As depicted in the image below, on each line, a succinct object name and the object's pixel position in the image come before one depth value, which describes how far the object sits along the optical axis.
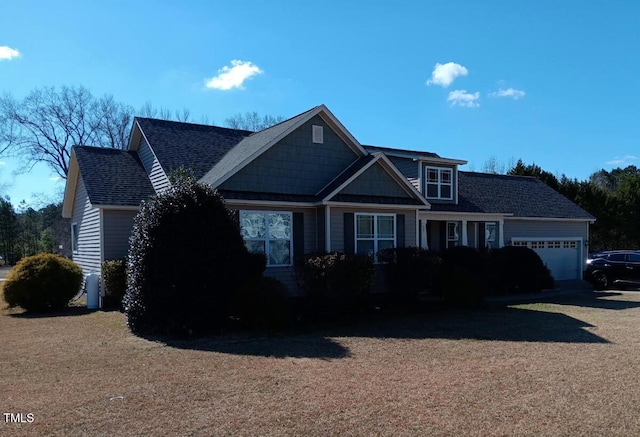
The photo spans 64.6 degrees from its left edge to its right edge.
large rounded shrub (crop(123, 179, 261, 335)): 10.61
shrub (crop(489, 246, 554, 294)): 18.81
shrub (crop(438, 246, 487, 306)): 14.86
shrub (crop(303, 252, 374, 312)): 13.07
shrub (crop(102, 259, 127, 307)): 14.50
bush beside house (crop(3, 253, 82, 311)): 14.85
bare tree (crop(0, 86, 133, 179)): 38.88
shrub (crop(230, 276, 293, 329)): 11.17
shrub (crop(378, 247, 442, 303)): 14.68
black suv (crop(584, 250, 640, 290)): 20.92
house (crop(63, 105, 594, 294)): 15.42
